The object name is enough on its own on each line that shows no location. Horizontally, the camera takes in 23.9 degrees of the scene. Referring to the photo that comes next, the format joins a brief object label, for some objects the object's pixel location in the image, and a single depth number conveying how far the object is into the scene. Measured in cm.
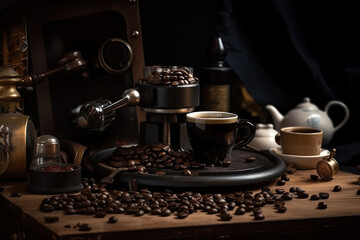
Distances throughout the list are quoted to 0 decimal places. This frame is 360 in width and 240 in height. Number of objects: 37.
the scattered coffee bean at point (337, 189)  131
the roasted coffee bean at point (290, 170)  143
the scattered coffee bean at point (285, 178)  138
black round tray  125
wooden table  110
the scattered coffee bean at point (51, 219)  112
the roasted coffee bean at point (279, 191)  129
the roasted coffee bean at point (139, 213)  116
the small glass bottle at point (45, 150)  132
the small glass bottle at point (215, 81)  166
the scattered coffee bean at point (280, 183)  135
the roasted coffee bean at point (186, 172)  128
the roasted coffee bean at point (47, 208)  117
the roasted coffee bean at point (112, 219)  112
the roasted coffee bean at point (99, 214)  115
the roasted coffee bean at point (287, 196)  125
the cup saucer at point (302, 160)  146
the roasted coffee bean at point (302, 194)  127
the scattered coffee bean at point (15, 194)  125
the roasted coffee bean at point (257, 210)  116
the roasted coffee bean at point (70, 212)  116
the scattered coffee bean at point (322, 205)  120
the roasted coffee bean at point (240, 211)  117
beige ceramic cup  146
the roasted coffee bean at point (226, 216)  114
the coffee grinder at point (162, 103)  136
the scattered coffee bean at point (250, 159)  137
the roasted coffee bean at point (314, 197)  125
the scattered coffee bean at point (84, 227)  109
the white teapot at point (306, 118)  167
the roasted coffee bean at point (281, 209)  118
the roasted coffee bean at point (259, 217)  114
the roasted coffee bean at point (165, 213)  116
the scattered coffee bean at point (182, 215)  115
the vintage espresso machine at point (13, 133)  133
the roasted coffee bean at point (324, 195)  126
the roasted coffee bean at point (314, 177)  139
